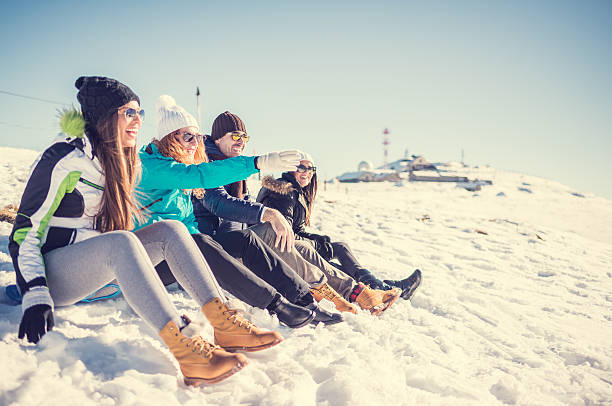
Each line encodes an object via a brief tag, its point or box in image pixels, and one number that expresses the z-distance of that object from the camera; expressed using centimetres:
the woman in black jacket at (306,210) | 368
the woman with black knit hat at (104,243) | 181
